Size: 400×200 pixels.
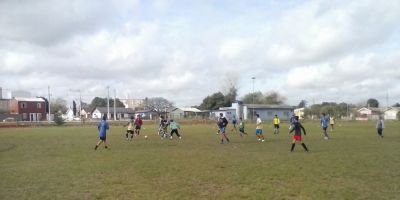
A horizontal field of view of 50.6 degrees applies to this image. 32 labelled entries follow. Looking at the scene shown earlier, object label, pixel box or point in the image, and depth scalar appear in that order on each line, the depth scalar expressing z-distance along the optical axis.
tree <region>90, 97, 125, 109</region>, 156.75
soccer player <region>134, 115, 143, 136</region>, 33.91
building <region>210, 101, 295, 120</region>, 97.50
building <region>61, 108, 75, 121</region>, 139.24
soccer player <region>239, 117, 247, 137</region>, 33.63
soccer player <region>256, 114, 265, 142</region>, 28.11
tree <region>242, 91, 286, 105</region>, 136.00
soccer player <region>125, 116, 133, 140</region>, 30.78
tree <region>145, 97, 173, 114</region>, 140.30
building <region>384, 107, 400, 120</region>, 117.19
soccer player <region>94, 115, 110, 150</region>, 22.52
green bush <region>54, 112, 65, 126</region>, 70.00
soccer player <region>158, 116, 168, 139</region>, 32.31
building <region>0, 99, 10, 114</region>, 117.81
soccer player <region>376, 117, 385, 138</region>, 31.13
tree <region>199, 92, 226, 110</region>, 117.25
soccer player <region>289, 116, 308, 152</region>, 19.57
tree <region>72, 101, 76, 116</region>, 140.88
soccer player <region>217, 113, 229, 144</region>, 26.39
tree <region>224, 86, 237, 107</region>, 116.28
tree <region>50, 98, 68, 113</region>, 144.73
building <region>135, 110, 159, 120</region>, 121.62
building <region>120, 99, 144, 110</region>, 164.50
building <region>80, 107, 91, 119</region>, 143.60
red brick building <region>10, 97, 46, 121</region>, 107.83
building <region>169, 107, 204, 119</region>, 113.53
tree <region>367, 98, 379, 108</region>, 164.77
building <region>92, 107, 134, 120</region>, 128.07
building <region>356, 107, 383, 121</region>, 104.94
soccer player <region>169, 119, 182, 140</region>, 31.36
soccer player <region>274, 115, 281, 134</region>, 37.83
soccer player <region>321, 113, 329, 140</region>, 31.66
